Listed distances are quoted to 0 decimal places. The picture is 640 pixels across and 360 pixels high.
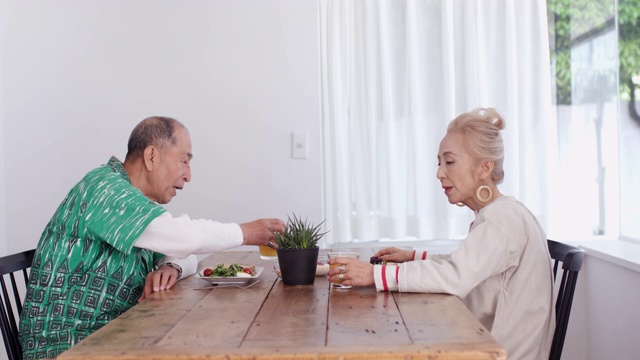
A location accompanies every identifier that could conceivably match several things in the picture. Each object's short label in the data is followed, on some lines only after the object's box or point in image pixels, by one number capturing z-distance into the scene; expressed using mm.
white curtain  3398
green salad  1979
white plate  1945
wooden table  1217
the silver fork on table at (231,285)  1928
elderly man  1897
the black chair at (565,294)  1806
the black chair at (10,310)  1938
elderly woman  1753
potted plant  1870
